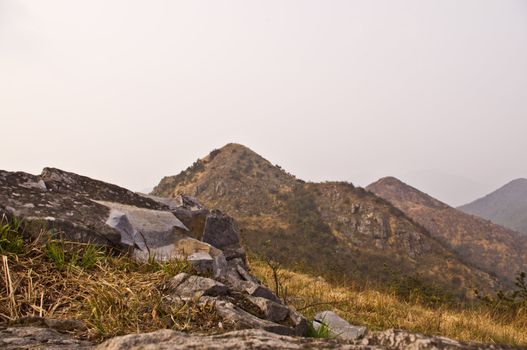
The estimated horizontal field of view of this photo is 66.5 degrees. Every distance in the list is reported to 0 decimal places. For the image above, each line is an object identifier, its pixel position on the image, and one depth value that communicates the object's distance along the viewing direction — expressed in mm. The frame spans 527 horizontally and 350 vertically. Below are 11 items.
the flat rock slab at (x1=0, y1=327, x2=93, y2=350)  1840
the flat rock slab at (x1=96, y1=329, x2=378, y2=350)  1504
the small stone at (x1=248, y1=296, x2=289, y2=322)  2974
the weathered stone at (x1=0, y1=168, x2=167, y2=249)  3980
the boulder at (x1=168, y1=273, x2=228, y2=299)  2919
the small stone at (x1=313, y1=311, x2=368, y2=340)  3664
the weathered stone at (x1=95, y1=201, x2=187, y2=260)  4605
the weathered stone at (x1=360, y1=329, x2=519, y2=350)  1612
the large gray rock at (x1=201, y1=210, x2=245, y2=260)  6547
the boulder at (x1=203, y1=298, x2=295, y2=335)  2461
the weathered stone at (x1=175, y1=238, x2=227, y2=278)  4754
